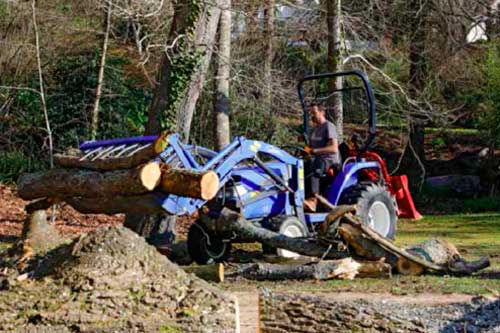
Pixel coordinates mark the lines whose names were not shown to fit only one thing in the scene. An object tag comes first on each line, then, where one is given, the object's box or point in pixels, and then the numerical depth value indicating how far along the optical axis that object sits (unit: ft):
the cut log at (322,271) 40.42
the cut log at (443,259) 41.65
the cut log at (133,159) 41.60
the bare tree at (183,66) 55.36
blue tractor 44.37
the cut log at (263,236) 42.98
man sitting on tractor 50.03
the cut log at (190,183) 40.57
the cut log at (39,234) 39.95
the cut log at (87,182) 41.01
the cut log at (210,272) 38.29
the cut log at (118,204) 42.14
